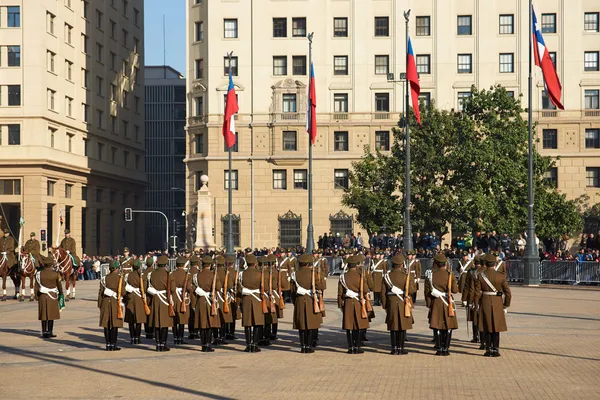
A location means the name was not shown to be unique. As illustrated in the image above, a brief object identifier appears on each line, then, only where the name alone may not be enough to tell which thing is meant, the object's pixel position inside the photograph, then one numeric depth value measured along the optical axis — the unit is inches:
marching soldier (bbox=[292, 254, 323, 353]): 714.2
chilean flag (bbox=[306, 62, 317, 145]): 1763.0
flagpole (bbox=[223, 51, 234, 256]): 1940.2
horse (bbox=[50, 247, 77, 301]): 1181.1
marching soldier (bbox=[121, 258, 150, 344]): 762.3
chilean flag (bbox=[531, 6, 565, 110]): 1307.8
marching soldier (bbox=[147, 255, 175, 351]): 737.6
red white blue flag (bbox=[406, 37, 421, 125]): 1521.9
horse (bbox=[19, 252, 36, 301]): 1195.9
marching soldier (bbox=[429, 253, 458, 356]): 695.1
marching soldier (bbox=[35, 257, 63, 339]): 828.0
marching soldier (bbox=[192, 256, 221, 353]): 727.7
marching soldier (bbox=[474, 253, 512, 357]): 690.2
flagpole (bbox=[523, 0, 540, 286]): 1489.9
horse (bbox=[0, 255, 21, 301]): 1235.2
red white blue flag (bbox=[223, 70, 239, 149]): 1794.0
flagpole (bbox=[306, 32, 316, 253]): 1919.3
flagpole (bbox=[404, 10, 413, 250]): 1652.3
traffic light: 2842.0
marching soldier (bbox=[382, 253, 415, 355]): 700.0
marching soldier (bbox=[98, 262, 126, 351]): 743.7
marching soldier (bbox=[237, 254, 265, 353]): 717.9
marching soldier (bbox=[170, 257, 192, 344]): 748.6
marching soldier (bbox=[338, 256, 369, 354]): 705.6
